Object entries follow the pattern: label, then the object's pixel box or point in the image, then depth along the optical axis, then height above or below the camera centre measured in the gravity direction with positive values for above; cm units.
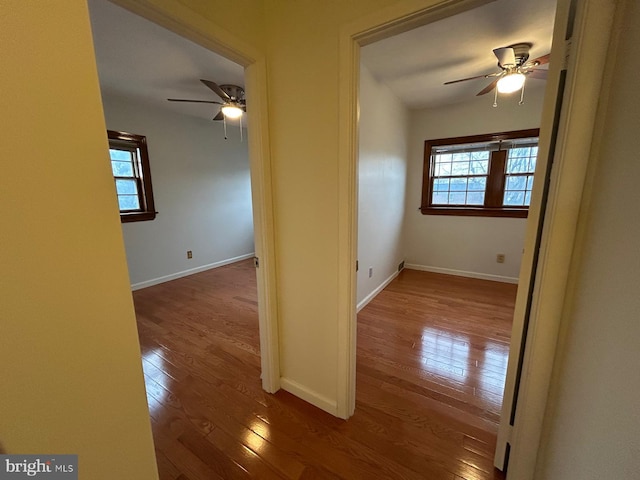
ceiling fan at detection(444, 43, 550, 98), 210 +107
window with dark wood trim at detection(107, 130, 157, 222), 338 +27
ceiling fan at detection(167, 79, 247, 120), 277 +101
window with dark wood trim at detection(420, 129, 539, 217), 347 +28
